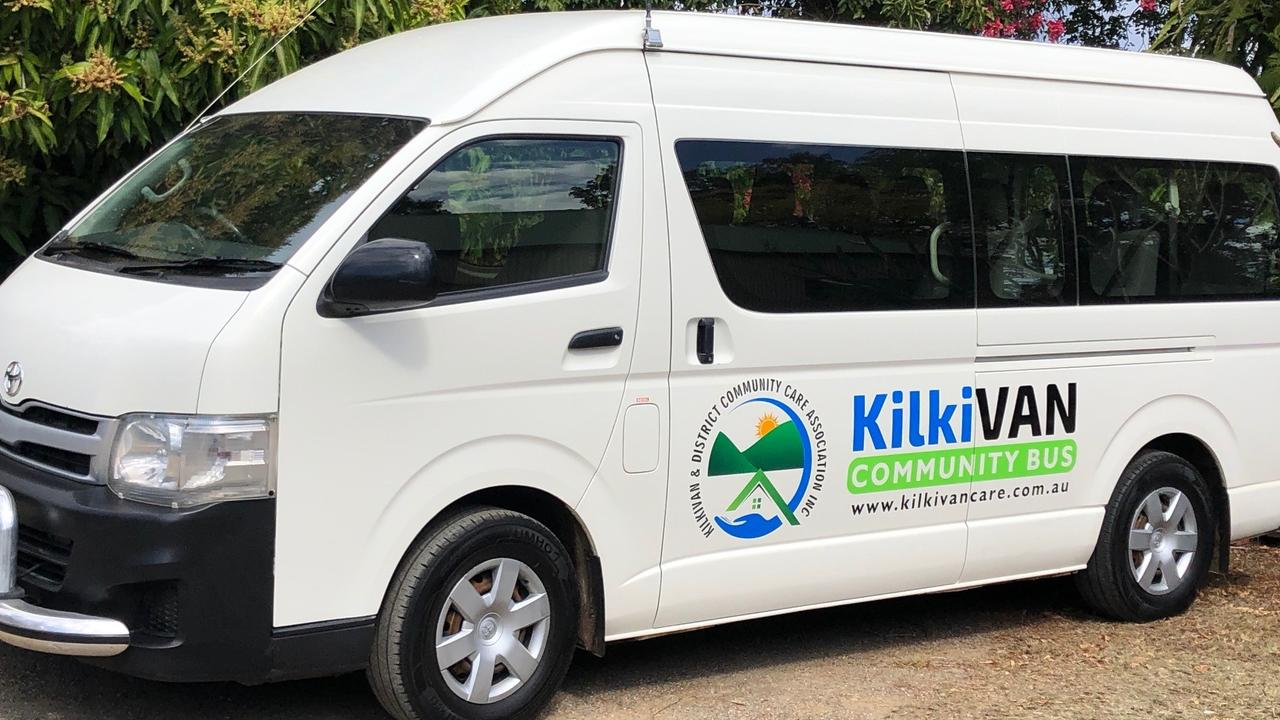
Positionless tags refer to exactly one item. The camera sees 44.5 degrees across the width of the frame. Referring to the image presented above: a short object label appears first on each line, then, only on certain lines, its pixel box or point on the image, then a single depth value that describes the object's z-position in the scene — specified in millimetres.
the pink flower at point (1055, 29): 10914
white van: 4594
